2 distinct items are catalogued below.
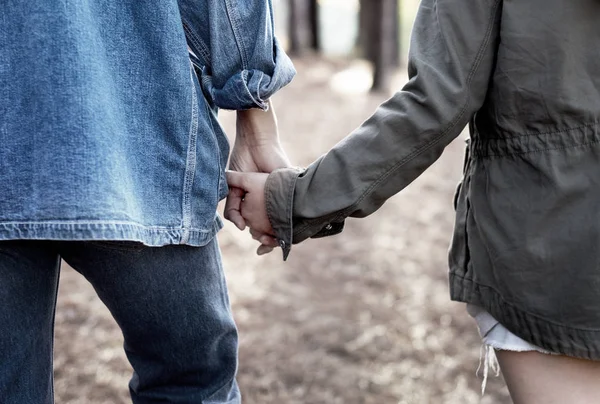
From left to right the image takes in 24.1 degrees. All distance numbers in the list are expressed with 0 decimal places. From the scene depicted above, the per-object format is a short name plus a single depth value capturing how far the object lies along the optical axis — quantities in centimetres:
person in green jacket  171
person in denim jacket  166
